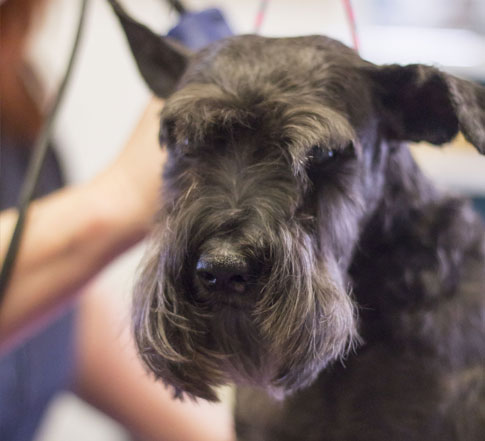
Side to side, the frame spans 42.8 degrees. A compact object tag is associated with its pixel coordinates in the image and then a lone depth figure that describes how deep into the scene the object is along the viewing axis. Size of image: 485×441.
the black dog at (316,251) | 0.81
